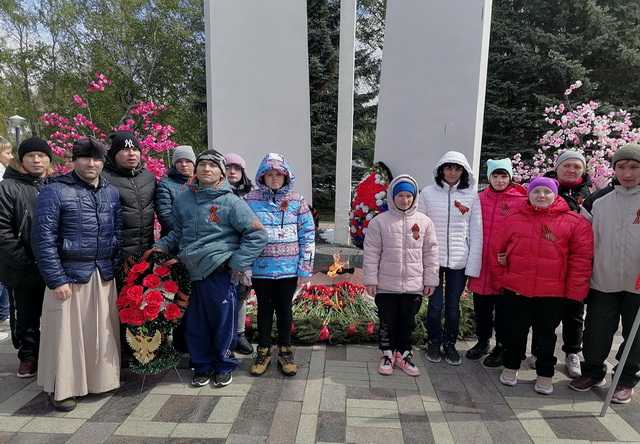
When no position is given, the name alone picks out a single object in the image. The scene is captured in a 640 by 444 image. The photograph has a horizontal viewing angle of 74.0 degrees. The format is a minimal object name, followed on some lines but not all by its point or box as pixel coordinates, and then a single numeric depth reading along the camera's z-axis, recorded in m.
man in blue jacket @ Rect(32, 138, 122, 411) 2.46
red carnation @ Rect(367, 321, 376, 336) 3.75
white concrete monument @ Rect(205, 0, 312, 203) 5.48
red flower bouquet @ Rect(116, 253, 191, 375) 2.71
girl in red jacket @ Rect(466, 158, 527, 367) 3.15
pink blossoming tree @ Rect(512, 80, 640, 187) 7.54
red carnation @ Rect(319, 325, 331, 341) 3.68
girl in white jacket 3.17
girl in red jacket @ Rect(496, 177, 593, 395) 2.75
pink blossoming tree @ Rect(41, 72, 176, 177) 7.07
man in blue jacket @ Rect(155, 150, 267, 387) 2.76
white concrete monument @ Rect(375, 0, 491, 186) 5.08
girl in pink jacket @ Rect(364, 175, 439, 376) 3.00
